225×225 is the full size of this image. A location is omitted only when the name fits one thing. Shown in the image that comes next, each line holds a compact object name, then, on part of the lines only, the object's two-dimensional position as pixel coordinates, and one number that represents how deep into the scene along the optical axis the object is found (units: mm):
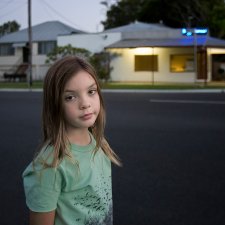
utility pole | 20325
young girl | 1119
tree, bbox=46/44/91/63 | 21532
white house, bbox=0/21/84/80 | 30716
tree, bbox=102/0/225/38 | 29826
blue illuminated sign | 17450
